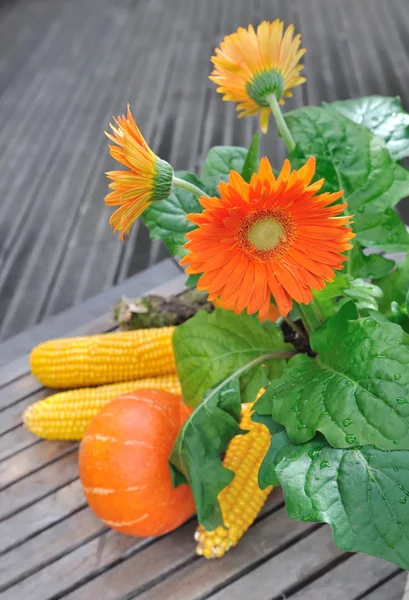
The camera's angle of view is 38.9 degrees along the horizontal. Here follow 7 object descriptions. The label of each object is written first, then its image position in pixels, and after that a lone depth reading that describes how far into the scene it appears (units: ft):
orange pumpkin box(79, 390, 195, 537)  2.67
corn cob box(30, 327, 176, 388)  3.47
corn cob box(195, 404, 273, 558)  2.70
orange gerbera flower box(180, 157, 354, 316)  1.49
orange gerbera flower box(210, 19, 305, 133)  2.17
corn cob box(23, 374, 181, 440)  3.29
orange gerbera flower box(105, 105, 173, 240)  1.61
